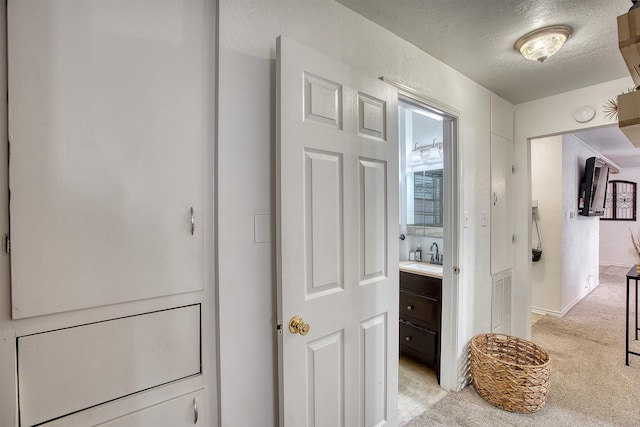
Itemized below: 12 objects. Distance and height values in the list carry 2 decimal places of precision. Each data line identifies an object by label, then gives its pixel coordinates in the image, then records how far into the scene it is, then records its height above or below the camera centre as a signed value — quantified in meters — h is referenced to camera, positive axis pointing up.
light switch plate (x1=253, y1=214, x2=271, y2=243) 1.18 -0.05
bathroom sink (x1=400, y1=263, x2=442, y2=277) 2.50 -0.50
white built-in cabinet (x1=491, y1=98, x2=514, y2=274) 2.57 +0.25
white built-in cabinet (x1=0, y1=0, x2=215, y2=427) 0.80 +0.01
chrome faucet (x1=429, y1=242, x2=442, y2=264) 2.93 -0.43
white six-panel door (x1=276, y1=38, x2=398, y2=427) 1.13 -0.12
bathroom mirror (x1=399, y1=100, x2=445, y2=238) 3.09 +0.43
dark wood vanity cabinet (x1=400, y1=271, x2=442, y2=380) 2.38 -0.88
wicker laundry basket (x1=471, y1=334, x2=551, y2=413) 1.94 -1.13
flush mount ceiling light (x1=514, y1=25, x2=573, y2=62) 1.66 +1.02
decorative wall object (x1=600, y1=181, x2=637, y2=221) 6.92 +0.28
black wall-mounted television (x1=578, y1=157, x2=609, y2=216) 4.32 +0.38
